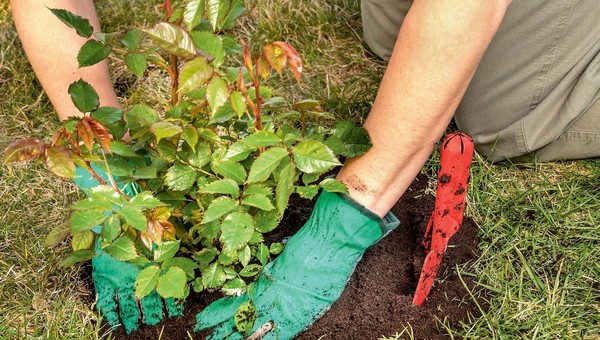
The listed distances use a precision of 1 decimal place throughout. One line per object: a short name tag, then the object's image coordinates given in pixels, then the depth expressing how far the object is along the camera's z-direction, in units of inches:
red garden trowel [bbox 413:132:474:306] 62.6
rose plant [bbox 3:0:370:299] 49.6
